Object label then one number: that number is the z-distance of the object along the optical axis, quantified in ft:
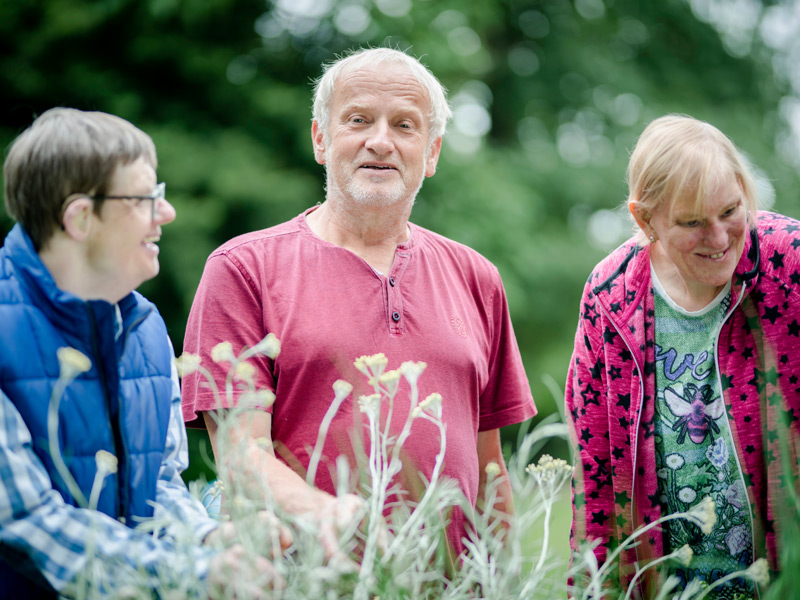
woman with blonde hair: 7.41
